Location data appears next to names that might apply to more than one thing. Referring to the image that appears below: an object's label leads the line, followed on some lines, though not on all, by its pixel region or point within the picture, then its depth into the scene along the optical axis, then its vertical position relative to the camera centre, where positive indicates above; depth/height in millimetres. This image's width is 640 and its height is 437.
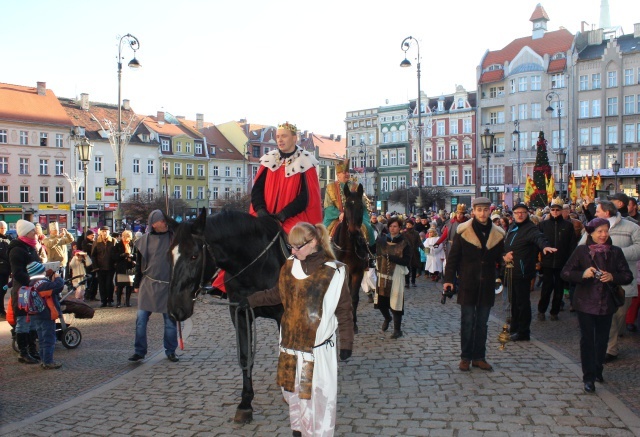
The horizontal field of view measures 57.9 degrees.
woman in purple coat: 6281 -901
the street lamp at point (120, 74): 22250 +5169
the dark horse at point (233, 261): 4934 -478
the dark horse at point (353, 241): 9078 -529
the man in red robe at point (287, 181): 6586 +319
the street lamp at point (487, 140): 22375 +2594
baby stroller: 9156 -1833
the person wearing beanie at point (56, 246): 15203 -955
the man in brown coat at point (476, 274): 7281 -857
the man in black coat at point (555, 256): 10633 -910
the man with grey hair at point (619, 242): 7575 -483
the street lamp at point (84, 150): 21359 +2211
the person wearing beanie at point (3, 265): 12090 -1137
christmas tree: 28844 +1687
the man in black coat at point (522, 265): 9055 -928
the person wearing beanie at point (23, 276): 8016 -908
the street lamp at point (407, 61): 26753 +6797
